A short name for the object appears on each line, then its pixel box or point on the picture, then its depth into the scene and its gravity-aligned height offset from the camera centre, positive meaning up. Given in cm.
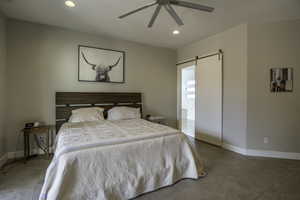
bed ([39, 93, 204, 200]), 157 -78
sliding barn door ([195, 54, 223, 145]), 372 +0
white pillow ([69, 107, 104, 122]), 322 -36
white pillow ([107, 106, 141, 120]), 357 -36
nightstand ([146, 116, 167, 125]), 410 -56
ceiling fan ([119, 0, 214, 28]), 192 +122
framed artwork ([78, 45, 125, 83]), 360 +86
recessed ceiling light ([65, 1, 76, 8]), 245 +158
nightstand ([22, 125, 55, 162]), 279 -81
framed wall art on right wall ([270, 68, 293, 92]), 298 +40
